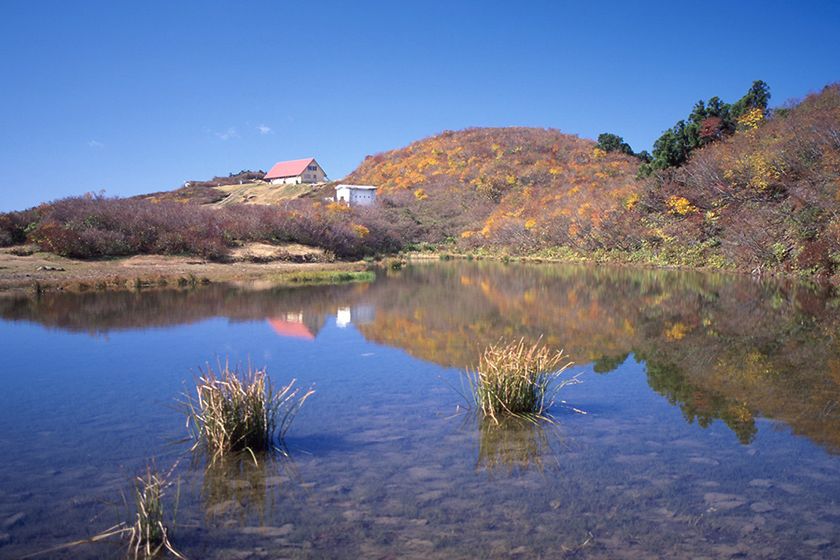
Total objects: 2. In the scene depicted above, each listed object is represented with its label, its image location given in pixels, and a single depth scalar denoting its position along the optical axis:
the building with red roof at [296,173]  108.69
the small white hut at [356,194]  81.50
